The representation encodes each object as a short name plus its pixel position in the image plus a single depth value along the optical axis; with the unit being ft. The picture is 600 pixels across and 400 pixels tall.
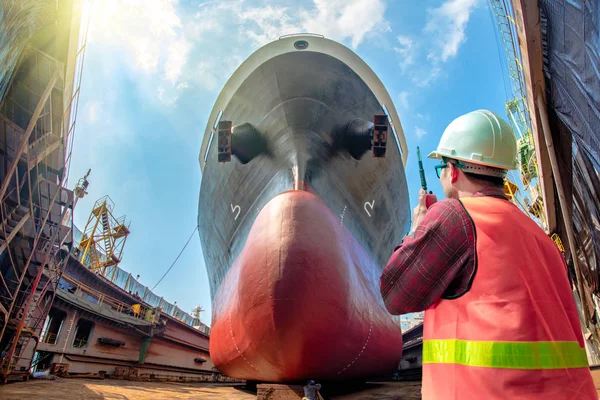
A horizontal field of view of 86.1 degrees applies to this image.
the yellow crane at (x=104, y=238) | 86.48
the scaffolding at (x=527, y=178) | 56.54
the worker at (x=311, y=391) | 11.30
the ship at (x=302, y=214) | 12.22
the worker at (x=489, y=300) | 2.78
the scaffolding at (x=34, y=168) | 21.42
